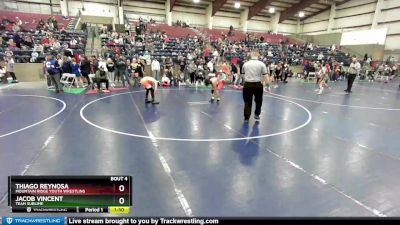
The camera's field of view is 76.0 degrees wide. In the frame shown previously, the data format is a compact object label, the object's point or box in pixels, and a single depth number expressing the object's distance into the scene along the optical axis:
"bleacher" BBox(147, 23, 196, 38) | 27.61
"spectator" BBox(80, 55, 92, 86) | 12.77
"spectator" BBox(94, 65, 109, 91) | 11.90
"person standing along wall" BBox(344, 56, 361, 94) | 12.71
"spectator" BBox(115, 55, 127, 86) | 13.41
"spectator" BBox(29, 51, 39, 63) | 15.60
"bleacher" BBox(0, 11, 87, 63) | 15.68
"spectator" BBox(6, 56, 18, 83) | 14.35
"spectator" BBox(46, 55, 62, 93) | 10.83
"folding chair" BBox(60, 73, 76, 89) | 12.48
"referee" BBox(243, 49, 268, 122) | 6.46
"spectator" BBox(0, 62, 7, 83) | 14.47
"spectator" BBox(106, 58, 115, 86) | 13.51
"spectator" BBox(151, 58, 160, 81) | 15.23
